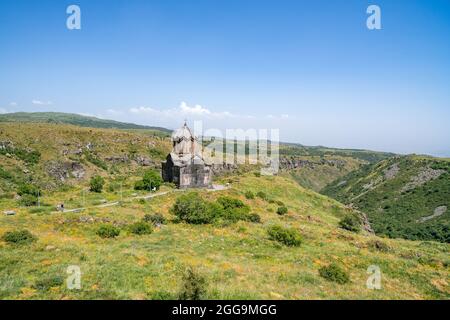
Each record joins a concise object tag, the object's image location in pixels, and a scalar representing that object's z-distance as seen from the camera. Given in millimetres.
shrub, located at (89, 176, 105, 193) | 37562
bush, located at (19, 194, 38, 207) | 30000
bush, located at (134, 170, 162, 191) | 38875
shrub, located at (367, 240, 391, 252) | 24641
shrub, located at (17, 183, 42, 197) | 35122
